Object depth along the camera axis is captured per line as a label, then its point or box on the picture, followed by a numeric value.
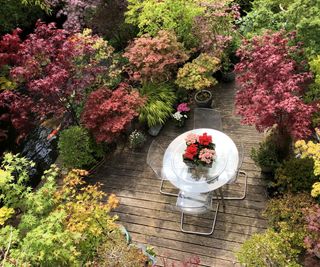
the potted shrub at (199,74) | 5.58
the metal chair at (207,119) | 4.99
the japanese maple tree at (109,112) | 5.16
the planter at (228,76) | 6.27
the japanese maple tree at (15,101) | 5.26
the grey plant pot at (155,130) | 5.78
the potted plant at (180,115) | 5.72
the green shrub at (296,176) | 4.07
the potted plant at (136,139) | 5.57
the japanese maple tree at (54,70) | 5.15
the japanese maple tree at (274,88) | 4.00
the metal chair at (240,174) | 4.43
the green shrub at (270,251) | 3.29
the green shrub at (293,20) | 4.46
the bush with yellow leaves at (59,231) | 3.01
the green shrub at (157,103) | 5.72
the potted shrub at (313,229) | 3.23
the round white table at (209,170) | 4.15
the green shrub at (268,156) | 4.62
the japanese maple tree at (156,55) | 5.63
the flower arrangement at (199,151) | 4.13
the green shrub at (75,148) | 5.23
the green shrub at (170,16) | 6.03
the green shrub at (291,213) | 3.59
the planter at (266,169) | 4.70
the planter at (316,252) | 3.40
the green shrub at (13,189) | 3.44
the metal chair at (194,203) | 4.19
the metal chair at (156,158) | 4.58
